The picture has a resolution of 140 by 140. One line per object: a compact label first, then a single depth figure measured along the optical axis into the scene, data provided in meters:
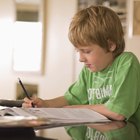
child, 1.40
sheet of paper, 1.26
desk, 1.07
